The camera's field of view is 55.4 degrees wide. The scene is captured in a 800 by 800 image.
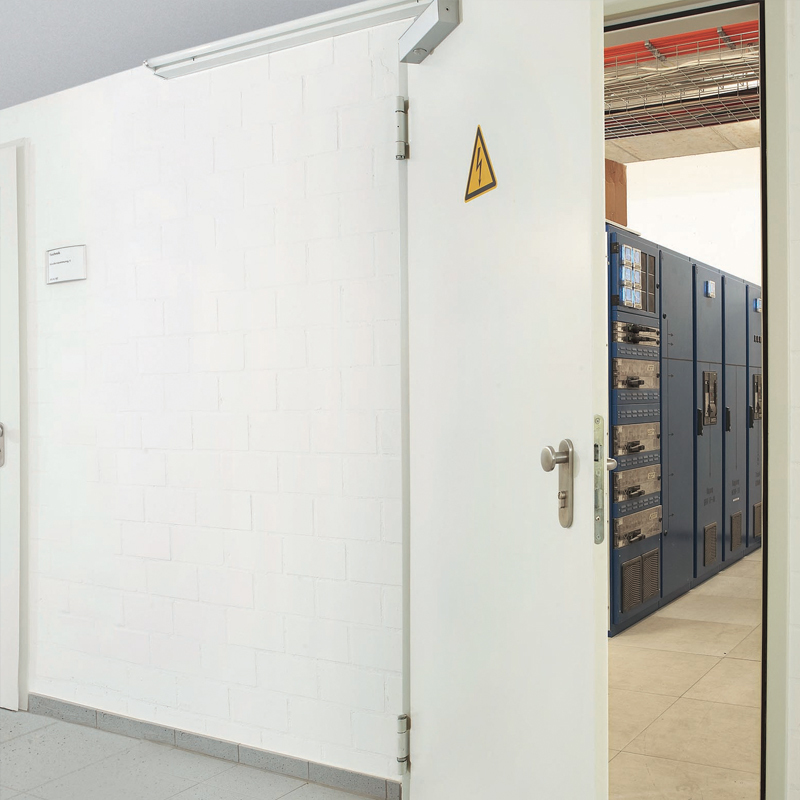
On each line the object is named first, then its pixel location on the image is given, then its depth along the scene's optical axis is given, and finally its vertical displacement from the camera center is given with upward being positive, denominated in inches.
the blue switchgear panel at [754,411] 236.1 -7.0
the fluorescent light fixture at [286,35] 87.5 +43.9
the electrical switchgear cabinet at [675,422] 156.4 -8.1
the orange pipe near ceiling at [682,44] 128.2 +60.5
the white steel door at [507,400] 52.6 -0.9
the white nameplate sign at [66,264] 115.3 +19.6
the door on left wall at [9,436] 121.3 -7.0
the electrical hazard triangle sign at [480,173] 68.5 +20.0
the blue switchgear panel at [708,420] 195.8 -8.3
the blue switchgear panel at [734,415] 215.5 -7.6
